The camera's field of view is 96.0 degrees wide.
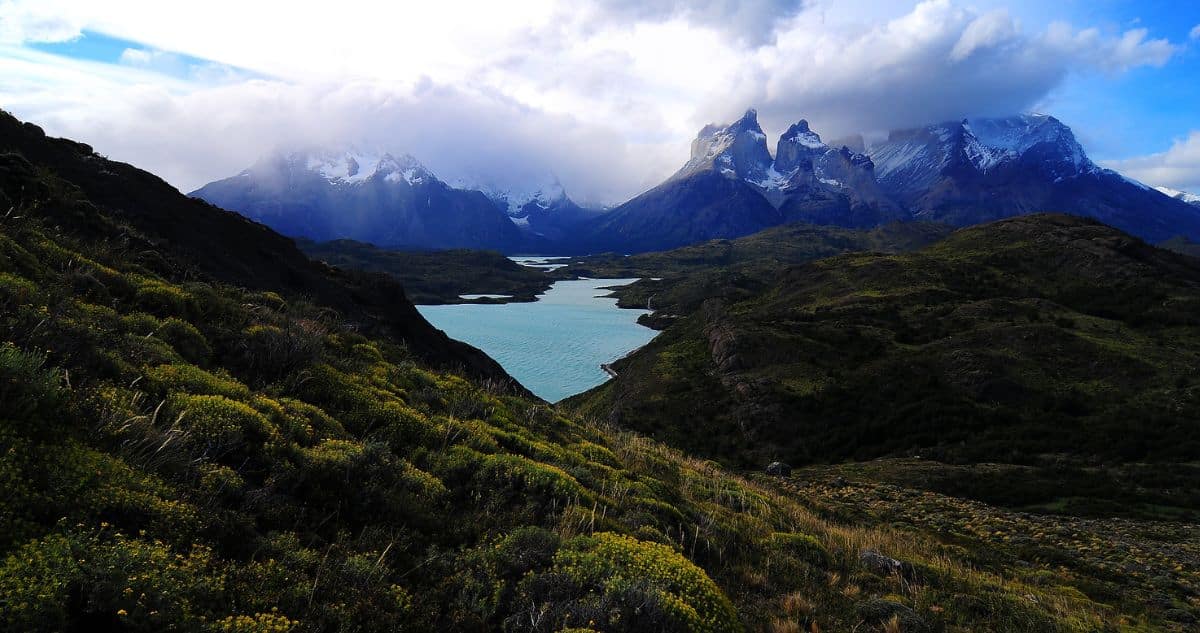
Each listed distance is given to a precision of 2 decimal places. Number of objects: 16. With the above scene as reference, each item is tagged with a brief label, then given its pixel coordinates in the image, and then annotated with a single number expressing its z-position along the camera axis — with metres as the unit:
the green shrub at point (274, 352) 11.14
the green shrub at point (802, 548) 11.10
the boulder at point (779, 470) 32.91
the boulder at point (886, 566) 11.35
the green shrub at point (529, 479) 9.61
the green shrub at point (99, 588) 3.94
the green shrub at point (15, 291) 8.25
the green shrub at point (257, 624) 4.54
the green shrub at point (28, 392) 5.60
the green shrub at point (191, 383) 8.18
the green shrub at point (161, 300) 11.96
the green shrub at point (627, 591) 6.22
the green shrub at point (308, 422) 8.55
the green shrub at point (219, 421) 7.28
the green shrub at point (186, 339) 10.20
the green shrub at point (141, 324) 10.05
